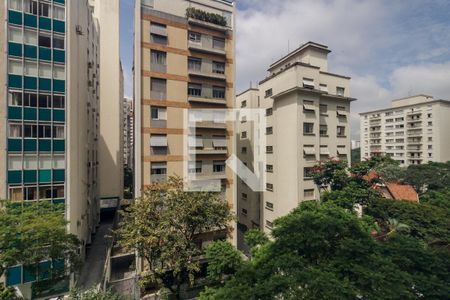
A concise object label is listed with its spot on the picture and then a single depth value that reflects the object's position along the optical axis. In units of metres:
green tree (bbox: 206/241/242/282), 14.70
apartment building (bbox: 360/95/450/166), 54.25
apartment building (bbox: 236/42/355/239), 24.02
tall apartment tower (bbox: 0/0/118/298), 16.30
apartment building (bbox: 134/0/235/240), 19.83
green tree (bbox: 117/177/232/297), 13.99
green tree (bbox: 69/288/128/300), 10.62
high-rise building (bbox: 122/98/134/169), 69.56
